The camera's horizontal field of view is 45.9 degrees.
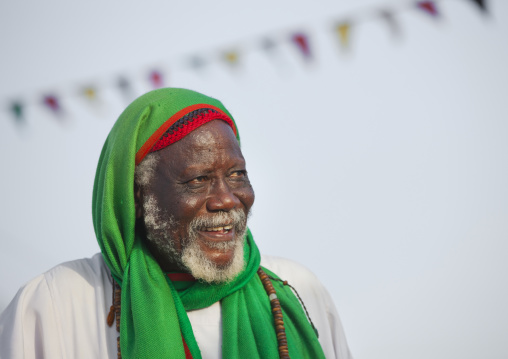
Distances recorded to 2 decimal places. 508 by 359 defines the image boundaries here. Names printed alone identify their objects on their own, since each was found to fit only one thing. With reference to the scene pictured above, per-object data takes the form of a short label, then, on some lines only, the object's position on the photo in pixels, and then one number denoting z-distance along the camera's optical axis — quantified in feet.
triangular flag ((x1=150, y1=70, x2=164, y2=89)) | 22.47
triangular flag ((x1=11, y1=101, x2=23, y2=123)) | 22.72
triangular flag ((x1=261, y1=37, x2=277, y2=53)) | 21.65
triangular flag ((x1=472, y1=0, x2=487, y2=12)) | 17.61
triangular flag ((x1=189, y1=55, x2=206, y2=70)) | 22.79
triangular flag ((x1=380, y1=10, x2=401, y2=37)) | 19.72
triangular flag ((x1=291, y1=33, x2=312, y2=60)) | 21.18
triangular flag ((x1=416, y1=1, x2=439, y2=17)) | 19.13
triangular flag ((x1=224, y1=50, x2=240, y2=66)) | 22.17
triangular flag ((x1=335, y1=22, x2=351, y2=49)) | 20.24
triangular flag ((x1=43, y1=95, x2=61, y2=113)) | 22.64
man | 8.98
